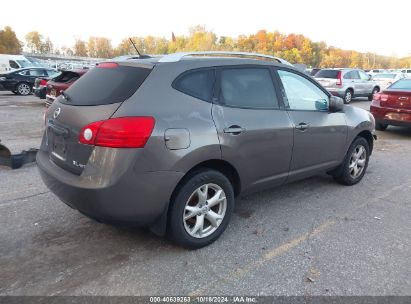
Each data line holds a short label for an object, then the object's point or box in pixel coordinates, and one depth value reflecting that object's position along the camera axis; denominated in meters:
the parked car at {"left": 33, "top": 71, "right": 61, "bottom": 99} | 14.42
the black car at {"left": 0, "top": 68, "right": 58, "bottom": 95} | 18.66
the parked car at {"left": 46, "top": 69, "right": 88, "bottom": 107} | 10.16
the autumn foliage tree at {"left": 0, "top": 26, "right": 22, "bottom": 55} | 82.00
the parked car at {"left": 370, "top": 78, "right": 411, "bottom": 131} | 8.66
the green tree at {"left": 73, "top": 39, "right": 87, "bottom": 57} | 122.12
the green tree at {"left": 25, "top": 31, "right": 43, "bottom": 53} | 118.81
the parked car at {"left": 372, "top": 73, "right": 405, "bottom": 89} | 23.02
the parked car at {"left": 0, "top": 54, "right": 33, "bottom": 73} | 22.17
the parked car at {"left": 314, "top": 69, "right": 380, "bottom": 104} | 17.52
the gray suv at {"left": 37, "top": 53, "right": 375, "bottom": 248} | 2.84
